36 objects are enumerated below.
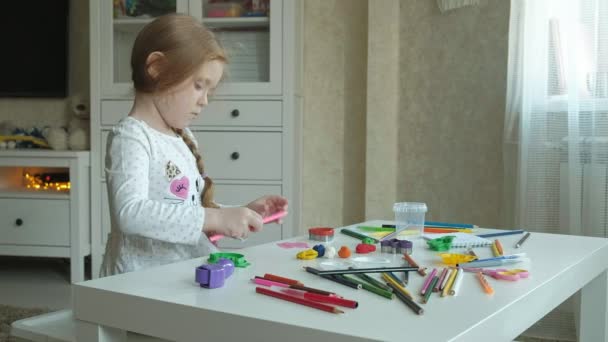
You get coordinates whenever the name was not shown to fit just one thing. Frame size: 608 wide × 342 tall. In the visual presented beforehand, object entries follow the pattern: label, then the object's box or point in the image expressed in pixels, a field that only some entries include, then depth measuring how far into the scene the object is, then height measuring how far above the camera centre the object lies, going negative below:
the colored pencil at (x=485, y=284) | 0.73 -0.16
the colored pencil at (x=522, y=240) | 1.06 -0.16
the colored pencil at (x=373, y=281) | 0.72 -0.16
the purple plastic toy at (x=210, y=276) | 0.74 -0.15
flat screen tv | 3.03 +0.42
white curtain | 2.07 +0.10
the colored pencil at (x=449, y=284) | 0.71 -0.16
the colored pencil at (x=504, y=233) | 1.17 -0.16
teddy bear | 2.84 +0.02
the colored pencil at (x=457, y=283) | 0.72 -0.16
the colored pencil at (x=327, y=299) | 0.65 -0.16
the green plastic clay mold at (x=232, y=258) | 0.87 -0.16
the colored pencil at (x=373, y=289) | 0.70 -0.16
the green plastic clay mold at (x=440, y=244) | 1.02 -0.16
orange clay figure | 0.95 -0.16
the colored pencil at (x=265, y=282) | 0.75 -0.16
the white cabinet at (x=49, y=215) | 2.70 -0.32
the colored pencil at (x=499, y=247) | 0.98 -0.16
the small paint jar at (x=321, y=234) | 1.11 -0.16
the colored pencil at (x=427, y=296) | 0.68 -0.16
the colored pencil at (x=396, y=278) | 0.76 -0.16
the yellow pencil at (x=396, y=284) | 0.70 -0.16
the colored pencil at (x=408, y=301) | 0.63 -0.16
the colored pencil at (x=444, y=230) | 1.21 -0.16
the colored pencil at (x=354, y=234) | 1.12 -0.16
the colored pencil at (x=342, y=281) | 0.74 -0.16
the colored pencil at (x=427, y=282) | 0.71 -0.16
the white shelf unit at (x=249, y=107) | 2.62 +0.14
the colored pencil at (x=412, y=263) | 0.83 -0.16
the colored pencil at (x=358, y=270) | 0.80 -0.16
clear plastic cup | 1.20 -0.14
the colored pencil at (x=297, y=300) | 0.64 -0.16
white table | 0.59 -0.17
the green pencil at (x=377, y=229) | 1.21 -0.16
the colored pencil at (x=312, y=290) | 0.69 -0.16
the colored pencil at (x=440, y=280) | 0.73 -0.16
